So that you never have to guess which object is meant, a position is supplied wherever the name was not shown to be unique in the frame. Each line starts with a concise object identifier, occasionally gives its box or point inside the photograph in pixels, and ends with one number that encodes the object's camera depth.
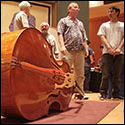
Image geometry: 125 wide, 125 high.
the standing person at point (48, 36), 3.82
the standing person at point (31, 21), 5.27
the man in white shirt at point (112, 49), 3.69
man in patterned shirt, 3.34
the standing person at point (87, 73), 5.68
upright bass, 1.67
